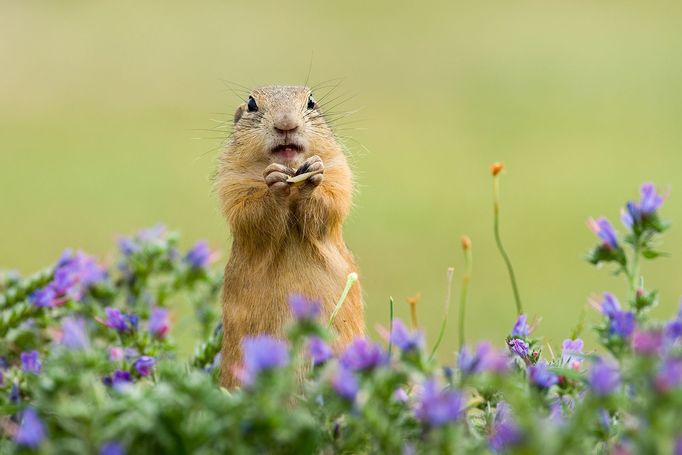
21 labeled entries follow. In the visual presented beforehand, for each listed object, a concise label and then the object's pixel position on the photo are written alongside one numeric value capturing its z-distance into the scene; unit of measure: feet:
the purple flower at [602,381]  12.48
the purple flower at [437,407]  12.61
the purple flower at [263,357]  12.73
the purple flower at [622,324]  15.02
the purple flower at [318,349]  14.70
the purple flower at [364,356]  14.02
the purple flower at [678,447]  11.74
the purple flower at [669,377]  11.95
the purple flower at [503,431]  11.96
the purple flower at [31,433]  12.37
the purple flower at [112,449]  12.51
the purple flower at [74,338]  13.70
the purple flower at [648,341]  12.32
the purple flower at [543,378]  15.97
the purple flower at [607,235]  17.26
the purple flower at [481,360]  14.20
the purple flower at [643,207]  17.04
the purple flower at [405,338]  14.33
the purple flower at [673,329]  14.97
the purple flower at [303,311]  13.74
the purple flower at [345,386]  13.48
